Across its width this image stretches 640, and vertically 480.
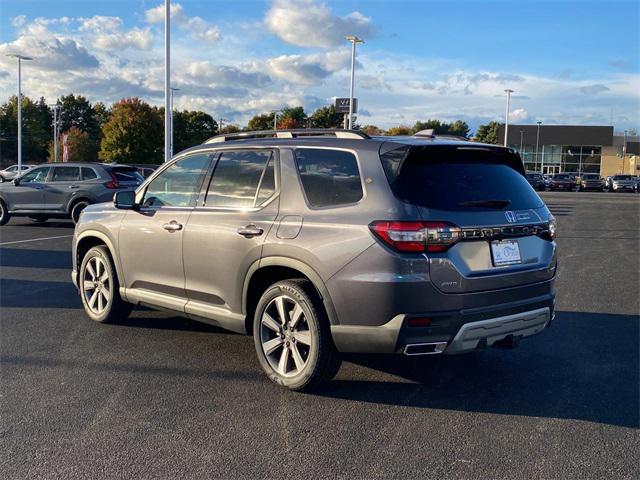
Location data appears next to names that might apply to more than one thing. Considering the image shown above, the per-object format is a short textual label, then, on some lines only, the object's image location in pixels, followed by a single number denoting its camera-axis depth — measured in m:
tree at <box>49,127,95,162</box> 72.50
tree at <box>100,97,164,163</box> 62.56
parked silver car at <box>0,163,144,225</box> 15.34
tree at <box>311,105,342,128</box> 81.50
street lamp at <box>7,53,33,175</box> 45.22
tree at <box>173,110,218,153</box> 85.00
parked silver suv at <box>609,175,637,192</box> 55.03
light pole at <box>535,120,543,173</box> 88.32
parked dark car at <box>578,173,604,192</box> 55.31
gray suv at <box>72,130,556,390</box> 3.90
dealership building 88.81
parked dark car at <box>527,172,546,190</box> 53.30
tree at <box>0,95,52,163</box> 83.56
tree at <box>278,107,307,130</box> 81.34
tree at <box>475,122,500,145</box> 100.62
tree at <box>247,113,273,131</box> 95.94
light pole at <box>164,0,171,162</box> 21.19
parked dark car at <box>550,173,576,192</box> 54.09
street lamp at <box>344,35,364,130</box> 35.19
